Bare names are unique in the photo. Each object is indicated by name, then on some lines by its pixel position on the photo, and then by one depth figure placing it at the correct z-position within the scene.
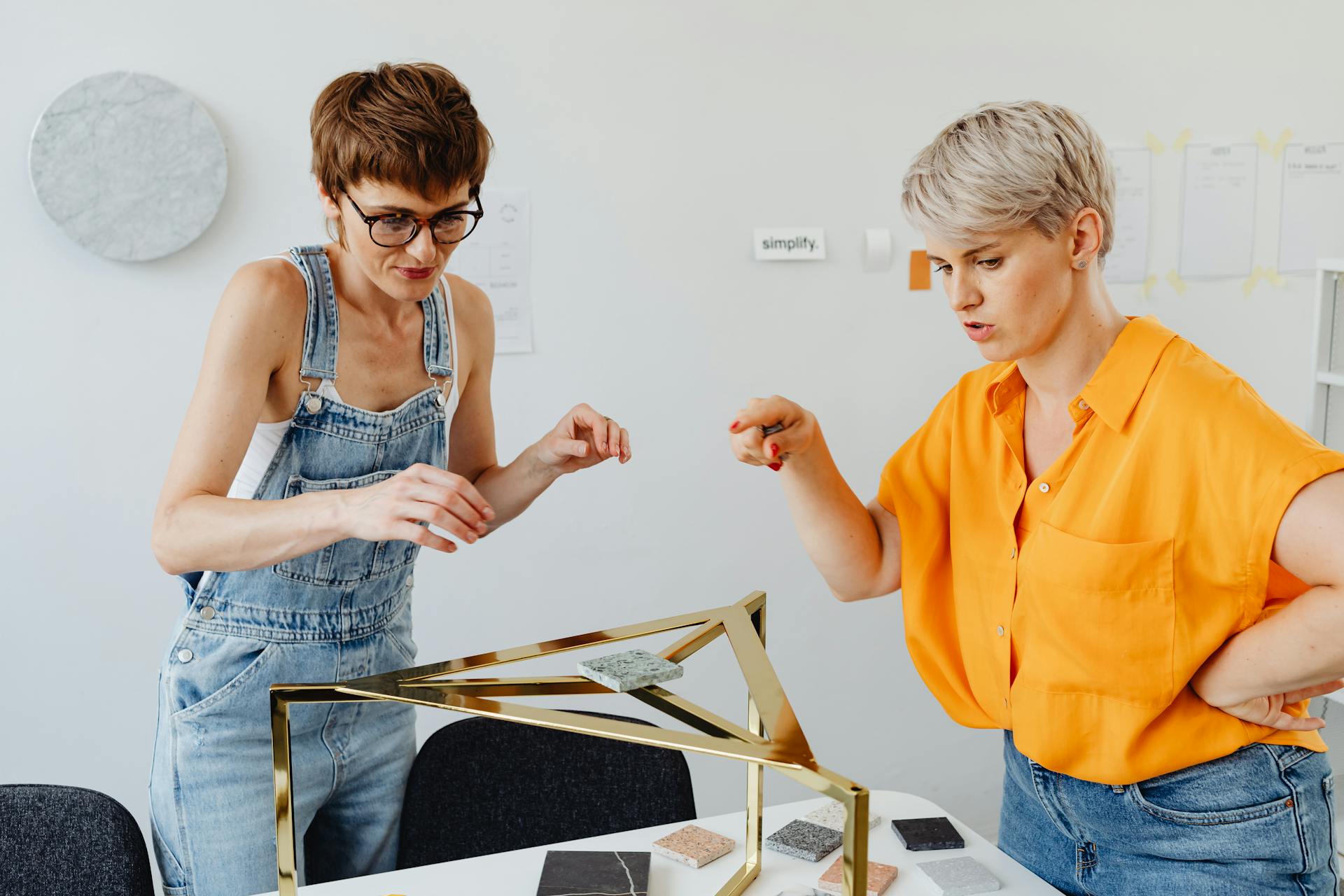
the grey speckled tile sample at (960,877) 1.37
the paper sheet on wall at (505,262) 2.64
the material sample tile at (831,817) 1.52
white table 1.38
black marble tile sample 1.33
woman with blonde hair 1.30
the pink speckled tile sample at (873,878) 1.35
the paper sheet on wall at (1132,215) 3.20
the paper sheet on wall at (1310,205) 3.37
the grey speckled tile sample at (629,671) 1.14
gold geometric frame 0.96
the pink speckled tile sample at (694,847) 1.42
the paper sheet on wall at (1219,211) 3.27
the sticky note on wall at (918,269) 3.05
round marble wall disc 2.26
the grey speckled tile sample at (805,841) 1.43
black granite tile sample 1.47
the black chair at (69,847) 1.45
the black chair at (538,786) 1.69
